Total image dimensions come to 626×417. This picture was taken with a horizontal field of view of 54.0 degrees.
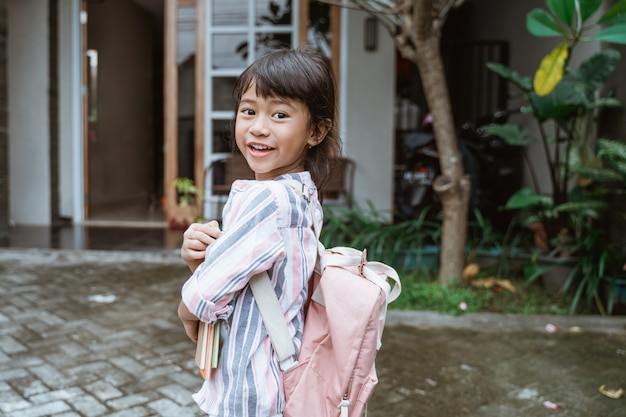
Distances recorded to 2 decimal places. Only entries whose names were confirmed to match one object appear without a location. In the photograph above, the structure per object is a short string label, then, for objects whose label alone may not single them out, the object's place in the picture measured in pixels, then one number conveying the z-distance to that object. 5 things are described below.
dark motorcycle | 5.01
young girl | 1.13
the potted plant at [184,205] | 6.63
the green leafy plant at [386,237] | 4.43
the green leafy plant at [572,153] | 3.38
